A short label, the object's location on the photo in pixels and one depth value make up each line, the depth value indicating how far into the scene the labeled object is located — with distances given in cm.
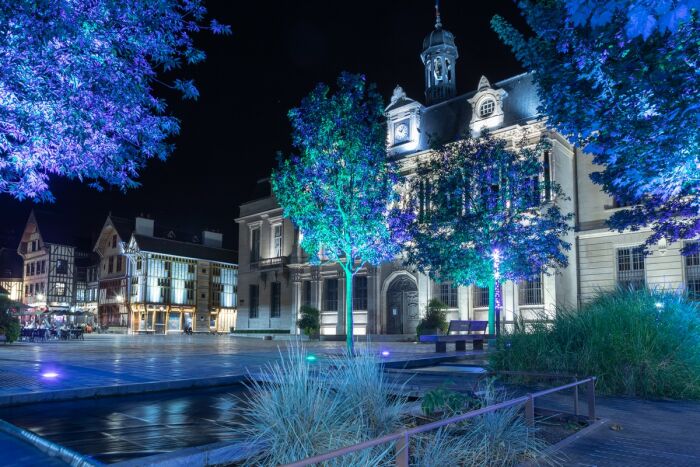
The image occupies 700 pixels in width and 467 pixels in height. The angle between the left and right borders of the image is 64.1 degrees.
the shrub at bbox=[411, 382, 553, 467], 430
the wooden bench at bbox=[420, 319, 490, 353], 1731
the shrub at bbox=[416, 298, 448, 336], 2906
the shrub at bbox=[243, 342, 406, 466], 432
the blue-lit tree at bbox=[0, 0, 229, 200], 797
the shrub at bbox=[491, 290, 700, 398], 864
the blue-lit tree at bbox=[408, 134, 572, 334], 2008
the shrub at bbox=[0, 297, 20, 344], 2394
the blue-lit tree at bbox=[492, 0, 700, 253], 786
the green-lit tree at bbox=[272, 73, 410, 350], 1820
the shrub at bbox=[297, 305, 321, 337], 3550
